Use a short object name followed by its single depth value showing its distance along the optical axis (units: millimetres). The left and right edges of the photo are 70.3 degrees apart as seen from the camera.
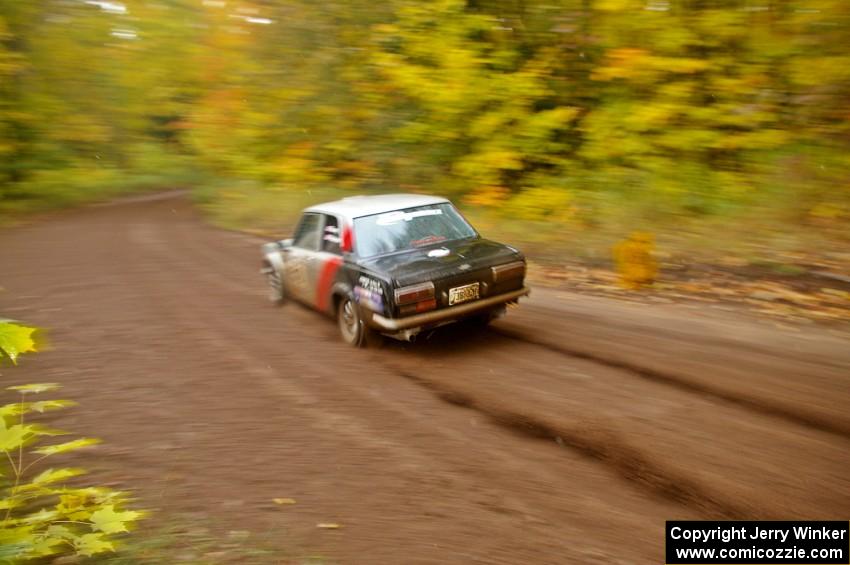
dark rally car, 5934
